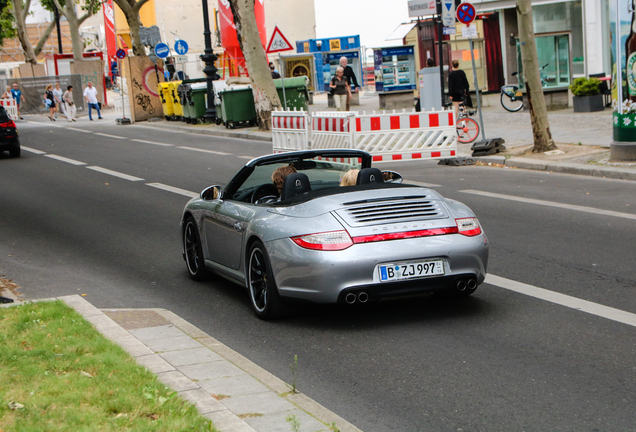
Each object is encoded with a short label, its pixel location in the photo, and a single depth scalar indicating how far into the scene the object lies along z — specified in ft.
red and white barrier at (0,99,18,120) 144.66
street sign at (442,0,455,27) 65.98
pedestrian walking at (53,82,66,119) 140.36
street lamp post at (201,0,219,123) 101.50
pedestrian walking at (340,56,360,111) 88.42
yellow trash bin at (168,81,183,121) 111.96
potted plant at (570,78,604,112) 77.41
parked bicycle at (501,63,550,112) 88.84
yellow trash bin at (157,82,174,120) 114.73
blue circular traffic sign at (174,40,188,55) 116.37
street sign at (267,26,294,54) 84.74
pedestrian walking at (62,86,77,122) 135.18
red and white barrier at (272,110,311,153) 62.44
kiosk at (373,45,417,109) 119.14
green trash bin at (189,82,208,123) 105.60
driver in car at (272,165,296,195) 22.98
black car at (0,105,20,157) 74.59
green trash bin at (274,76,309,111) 97.91
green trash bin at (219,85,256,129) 94.68
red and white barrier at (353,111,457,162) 56.08
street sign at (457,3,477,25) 60.75
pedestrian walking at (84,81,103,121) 136.67
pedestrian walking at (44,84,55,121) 145.95
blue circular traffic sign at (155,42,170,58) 113.39
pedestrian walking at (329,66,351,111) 88.07
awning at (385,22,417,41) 123.85
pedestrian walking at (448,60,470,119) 73.67
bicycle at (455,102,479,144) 63.72
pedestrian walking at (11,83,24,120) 157.38
